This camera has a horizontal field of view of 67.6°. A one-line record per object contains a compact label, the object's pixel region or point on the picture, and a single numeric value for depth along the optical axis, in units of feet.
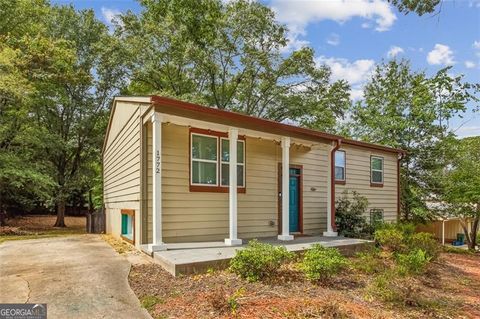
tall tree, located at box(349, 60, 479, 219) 57.52
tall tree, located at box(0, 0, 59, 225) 46.26
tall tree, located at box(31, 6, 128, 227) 62.85
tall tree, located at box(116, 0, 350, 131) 64.39
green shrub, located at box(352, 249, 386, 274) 22.80
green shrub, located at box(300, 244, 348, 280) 18.42
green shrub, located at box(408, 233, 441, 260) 28.14
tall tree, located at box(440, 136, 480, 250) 49.01
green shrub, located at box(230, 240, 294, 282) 17.90
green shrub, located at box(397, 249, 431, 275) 23.24
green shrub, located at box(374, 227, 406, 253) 28.86
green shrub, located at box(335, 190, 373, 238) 35.45
